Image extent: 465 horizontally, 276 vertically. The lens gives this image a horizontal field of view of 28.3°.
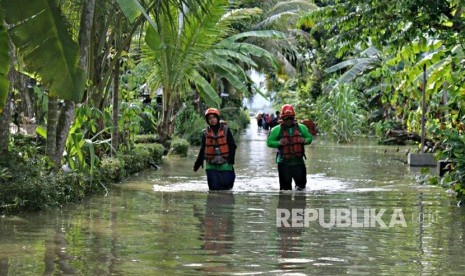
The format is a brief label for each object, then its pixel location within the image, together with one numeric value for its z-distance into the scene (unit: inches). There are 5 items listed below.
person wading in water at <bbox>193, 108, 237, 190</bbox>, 600.4
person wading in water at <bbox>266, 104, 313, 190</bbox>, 601.9
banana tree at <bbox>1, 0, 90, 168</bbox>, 390.0
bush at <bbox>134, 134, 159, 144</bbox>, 993.6
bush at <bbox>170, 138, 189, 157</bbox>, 1056.8
